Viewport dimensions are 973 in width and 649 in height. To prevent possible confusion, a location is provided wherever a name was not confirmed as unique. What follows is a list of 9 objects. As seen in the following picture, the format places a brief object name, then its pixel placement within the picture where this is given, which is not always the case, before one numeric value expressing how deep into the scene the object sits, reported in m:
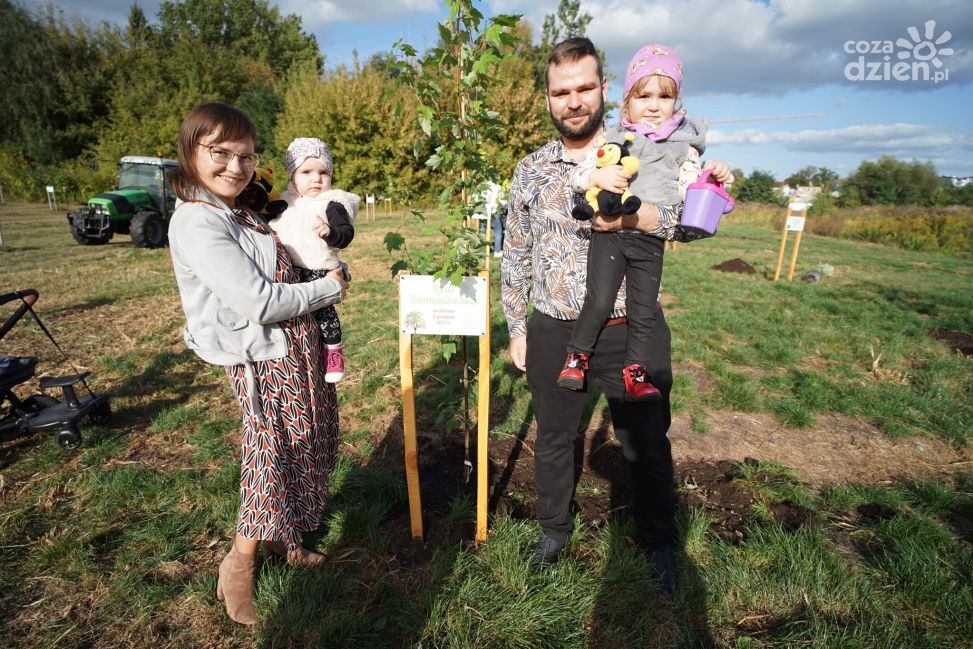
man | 1.96
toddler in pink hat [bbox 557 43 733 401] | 2.03
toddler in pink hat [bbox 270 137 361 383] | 2.16
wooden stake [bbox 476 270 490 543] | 2.33
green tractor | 12.84
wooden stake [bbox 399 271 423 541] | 2.31
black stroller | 3.46
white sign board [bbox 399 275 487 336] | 2.21
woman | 1.71
